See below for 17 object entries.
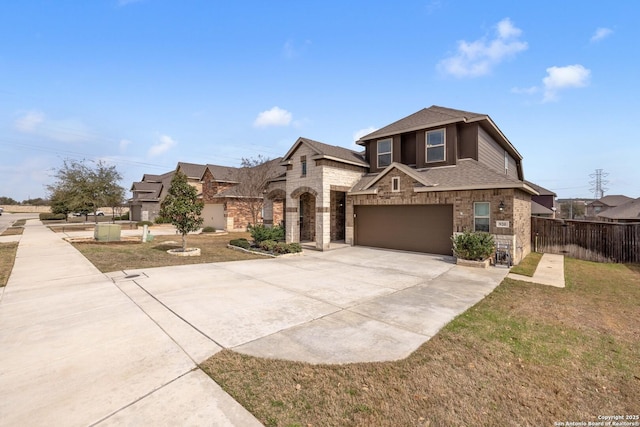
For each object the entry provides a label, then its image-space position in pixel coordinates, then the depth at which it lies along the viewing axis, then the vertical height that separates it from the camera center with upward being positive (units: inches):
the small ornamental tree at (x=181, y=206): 513.7 +14.8
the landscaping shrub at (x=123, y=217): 1846.2 -19.3
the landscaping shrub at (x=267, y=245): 558.6 -66.0
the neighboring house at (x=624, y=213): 1129.2 -15.9
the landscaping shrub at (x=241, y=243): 596.4 -66.7
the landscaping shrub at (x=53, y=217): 1753.2 -12.6
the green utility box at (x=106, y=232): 681.6 -44.3
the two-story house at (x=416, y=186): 470.9 +50.3
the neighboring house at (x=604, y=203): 2002.3 +49.1
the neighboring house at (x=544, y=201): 950.4 +40.3
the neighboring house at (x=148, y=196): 1546.5 +111.8
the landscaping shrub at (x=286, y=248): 531.5 -69.2
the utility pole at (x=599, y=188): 3058.6 +243.3
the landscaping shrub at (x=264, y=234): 610.5 -46.8
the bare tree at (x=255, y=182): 930.1 +109.8
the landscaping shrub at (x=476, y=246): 422.6 -54.1
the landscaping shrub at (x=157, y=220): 1326.2 -32.4
